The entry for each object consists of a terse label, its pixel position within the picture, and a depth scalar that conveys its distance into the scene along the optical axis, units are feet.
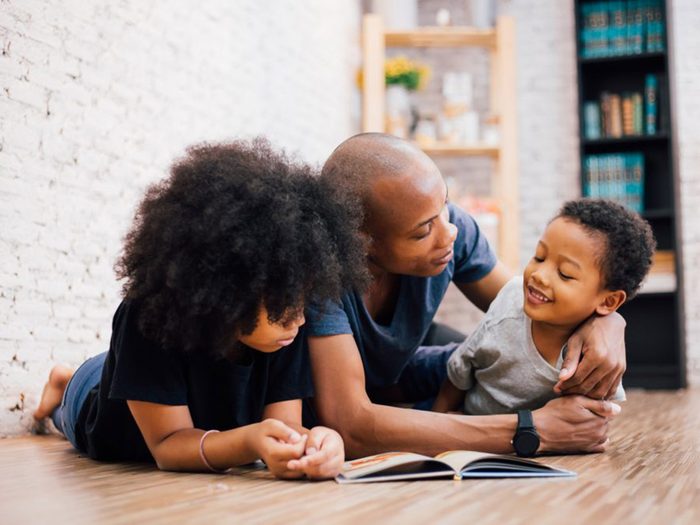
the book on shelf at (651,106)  19.60
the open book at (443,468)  5.57
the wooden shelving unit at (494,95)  18.71
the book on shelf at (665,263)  19.35
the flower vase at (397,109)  19.24
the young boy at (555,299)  7.38
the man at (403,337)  6.68
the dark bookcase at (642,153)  19.31
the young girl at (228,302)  5.57
